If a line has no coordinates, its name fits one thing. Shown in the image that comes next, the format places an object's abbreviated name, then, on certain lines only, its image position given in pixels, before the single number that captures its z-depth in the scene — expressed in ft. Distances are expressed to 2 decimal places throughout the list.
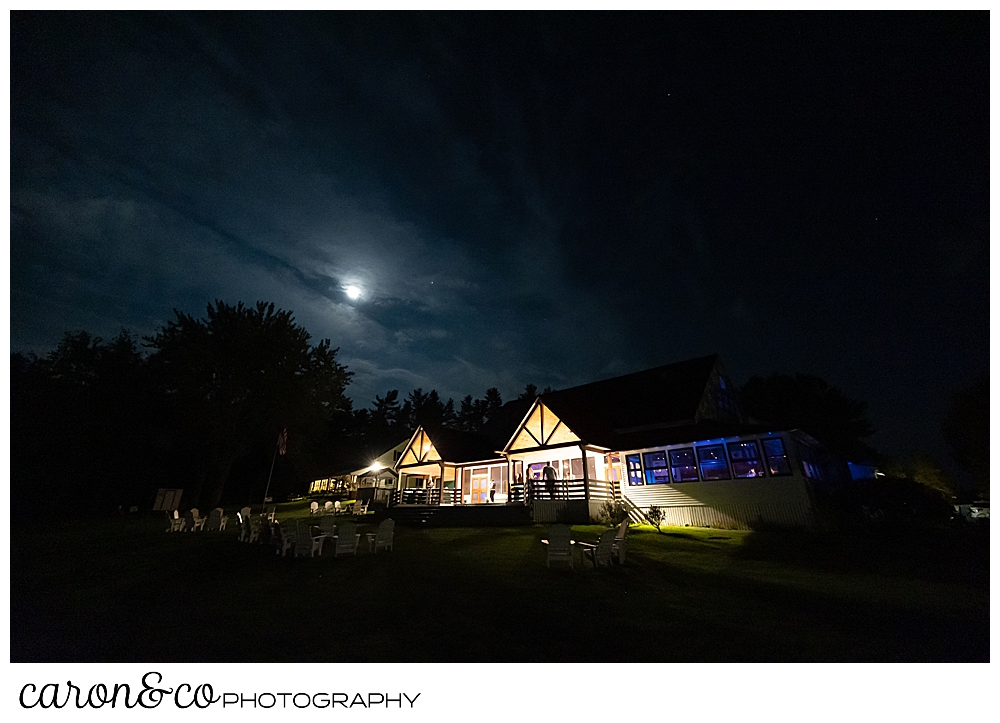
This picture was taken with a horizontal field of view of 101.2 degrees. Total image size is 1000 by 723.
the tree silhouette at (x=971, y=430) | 116.98
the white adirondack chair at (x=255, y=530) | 49.78
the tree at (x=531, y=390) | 216.31
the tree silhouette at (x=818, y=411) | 141.28
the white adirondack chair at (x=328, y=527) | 43.37
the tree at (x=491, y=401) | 264.07
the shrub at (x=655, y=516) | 63.31
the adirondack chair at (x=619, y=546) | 36.91
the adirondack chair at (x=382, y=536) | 43.45
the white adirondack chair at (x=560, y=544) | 34.65
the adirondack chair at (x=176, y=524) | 64.34
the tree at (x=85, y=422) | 88.38
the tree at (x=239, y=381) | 103.04
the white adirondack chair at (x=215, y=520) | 63.87
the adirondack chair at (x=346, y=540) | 40.60
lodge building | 60.29
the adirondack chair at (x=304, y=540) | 39.81
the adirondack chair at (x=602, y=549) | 35.60
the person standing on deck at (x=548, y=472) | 80.36
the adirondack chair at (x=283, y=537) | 40.81
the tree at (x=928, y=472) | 131.95
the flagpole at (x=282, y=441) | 81.15
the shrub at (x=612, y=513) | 67.77
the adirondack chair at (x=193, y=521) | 63.98
